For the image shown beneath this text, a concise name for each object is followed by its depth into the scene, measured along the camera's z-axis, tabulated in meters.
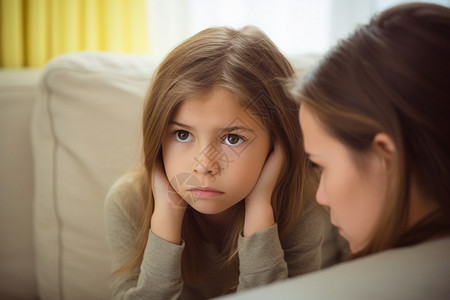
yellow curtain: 1.41
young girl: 0.75
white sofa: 1.04
